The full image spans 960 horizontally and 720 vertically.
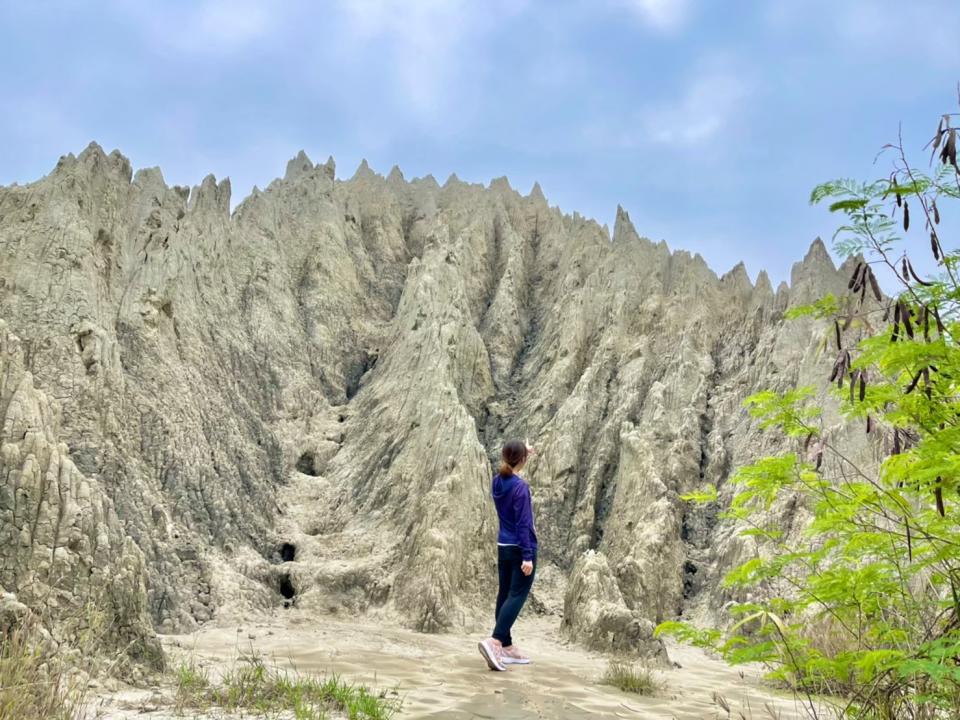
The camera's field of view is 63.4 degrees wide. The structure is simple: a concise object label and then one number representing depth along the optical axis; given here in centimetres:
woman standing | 739
